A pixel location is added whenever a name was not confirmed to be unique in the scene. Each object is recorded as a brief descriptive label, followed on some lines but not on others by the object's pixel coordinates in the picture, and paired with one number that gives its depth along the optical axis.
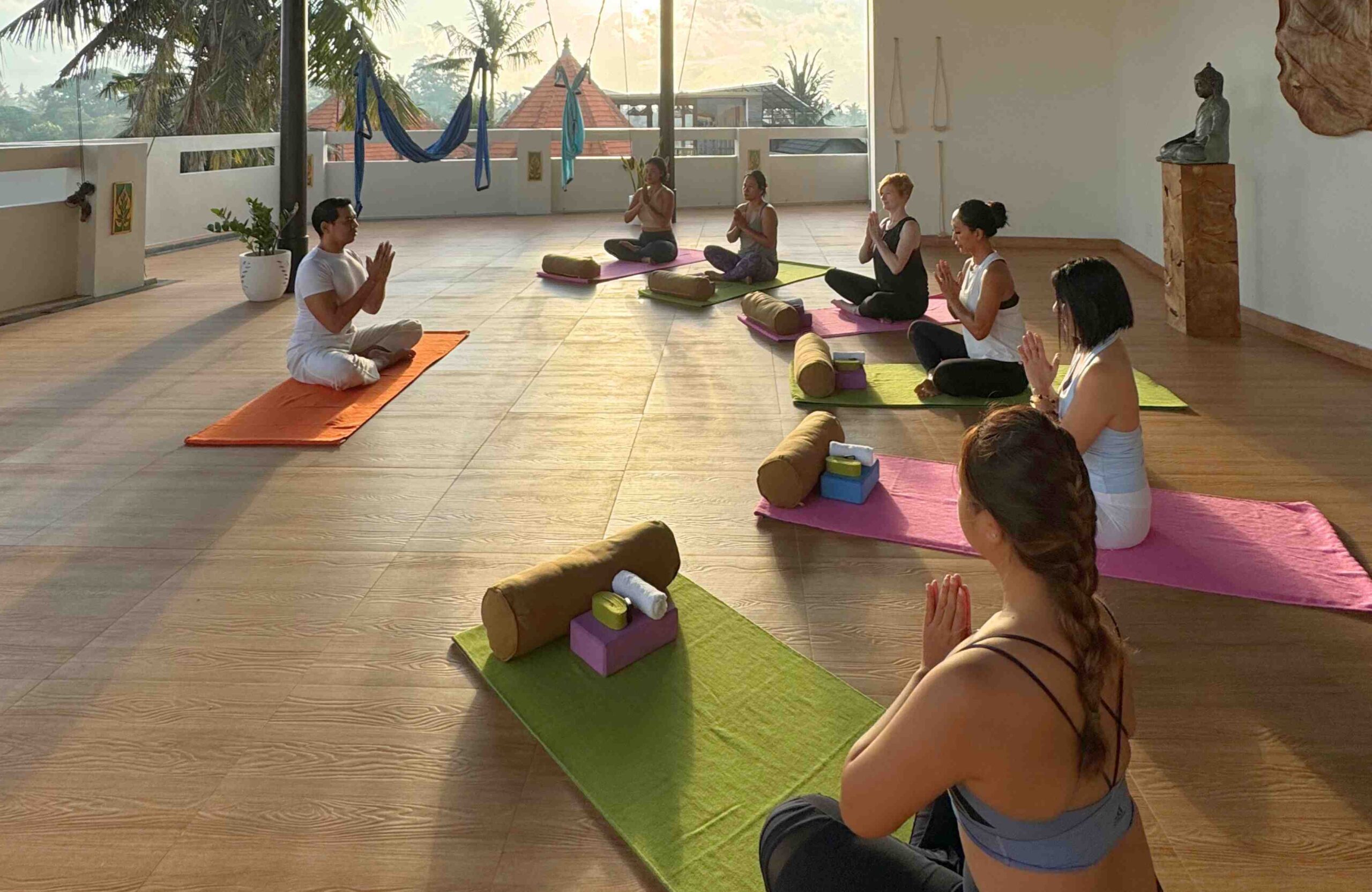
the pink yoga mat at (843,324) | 6.30
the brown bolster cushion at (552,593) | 2.56
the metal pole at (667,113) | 12.35
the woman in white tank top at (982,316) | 4.59
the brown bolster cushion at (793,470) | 3.47
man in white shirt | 5.00
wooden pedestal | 5.91
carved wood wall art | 5.04
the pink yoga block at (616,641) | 2.53
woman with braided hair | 1.21
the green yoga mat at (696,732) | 1.99
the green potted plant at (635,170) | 11.59
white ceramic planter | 7.52
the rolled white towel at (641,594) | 2.58
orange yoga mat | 4.39
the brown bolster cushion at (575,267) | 8.09
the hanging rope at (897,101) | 10.55
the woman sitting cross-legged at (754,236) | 7.48
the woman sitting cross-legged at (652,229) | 8.94
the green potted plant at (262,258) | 7.52
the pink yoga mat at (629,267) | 8.43
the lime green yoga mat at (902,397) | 4.74
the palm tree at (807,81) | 32.84
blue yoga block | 3.58
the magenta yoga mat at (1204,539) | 2.94
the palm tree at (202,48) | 14.95
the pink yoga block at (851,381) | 4.98
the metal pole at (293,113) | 7.63
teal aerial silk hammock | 11.89
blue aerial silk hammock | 9.67
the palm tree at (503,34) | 32.78
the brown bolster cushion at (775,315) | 6.07
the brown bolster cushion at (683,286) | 7.23
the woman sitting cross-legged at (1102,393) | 3.00
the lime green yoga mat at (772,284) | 7.48
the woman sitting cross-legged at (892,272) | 6.02
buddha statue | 6.01
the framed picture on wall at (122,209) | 7.82
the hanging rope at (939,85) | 10.41
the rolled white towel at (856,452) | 3.61
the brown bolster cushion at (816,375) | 4.78
